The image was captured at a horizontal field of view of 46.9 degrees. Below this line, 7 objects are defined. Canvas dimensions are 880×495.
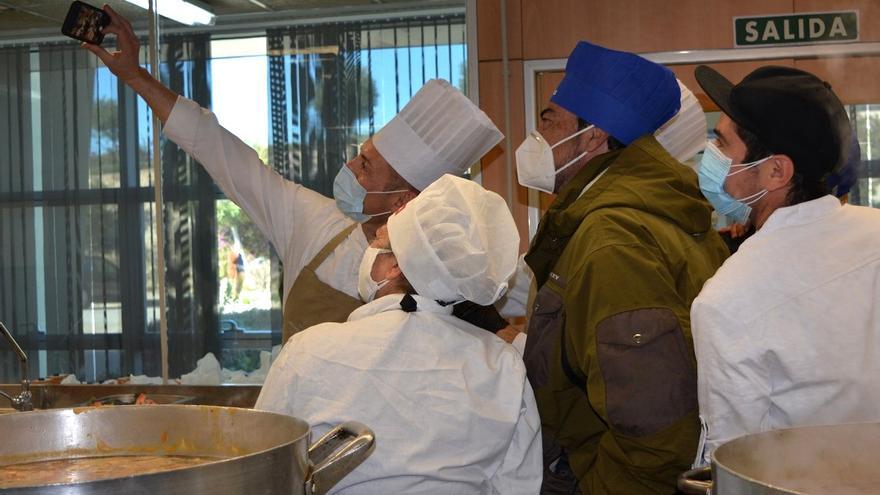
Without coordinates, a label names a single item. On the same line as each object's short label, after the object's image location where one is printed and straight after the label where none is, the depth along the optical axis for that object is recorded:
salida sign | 3.51
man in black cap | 1.51
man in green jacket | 1.73
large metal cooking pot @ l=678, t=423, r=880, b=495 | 1.09
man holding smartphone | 2.50
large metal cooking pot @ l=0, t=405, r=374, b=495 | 1.20
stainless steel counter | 2.91
